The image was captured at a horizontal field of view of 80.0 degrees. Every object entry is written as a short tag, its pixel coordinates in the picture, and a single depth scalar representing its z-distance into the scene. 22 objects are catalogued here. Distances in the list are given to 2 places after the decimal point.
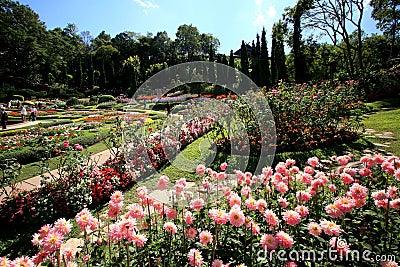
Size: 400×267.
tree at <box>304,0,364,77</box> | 14.59
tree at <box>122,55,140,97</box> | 27.10
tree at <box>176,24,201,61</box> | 42.09
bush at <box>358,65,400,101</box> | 11.19
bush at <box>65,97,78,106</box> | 24.38
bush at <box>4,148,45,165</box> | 6.03
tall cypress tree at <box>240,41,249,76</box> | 26.06
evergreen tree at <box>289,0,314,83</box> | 14.88
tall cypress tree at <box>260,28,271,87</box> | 22.83
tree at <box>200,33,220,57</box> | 44.34
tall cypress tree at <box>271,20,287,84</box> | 22.52
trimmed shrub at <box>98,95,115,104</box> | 25.38
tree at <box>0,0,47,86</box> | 29.16
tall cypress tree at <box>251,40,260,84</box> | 24.97
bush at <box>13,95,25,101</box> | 23.88
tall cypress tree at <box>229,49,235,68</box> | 26.53
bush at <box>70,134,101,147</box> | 7.06
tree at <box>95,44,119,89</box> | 36.47
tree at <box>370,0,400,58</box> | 15.07
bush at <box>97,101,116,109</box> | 21.53
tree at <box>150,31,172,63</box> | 42.12
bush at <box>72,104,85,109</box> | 22.35
